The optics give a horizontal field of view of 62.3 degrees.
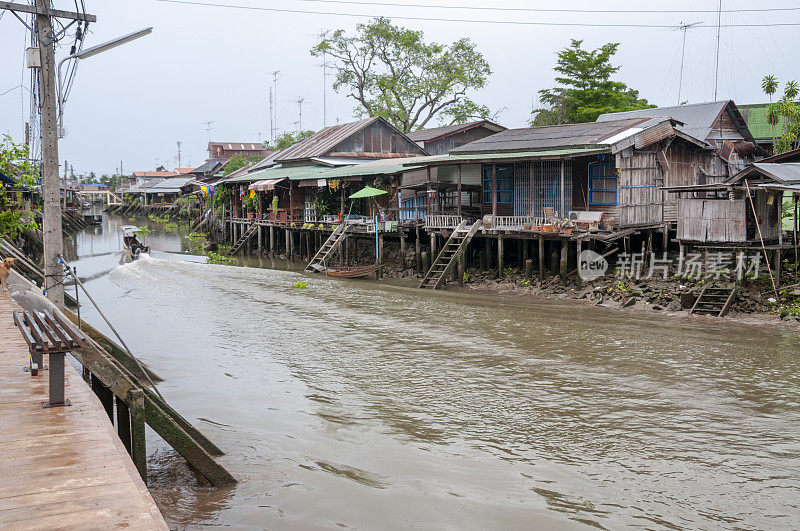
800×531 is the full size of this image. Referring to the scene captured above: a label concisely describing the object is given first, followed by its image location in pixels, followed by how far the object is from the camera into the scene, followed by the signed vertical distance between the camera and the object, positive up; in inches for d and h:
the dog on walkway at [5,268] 550.3 -20.4
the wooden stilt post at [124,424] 283.0 -77.6
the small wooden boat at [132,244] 1416.1 -2.4
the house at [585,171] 820.0 +93.4
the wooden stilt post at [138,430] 253.4 -72.4
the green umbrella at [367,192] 1023.6 +76.6
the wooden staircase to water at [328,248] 1073.5 -10.3
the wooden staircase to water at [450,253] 860.4 -17.0
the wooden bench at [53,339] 238.8 -35.4
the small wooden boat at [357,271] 1007.0 -44.9
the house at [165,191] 3157.0 +251.5
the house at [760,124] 1334.9 +240.5
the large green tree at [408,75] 1883.6 +483.5
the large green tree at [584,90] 1590.8 +369.3
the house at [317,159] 1381.6 +186.9
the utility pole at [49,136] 411.5 +67.0
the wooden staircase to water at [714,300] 660.7 -60.8
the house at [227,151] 3383.4 +469.6
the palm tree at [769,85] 1306.6 +305.9
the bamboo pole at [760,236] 634.1 +3.3
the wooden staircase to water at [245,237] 1496.2 +11.9
